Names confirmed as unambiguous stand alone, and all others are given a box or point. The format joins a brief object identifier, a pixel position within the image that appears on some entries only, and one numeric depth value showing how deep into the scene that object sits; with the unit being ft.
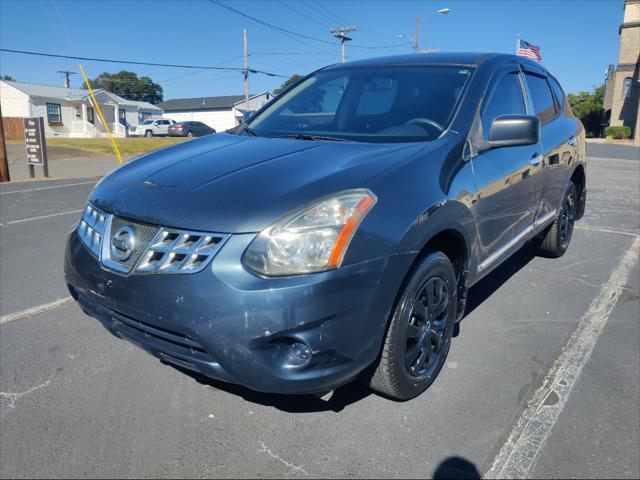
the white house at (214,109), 224.53
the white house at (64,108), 142.41
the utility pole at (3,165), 42.93
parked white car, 149.07
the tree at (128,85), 320.29
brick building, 151.12
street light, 126.16
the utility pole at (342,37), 133.39
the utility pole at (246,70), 132.87
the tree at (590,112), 181.80
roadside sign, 44.83
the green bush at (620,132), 134.10
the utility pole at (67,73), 265.54
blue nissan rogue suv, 6.99
